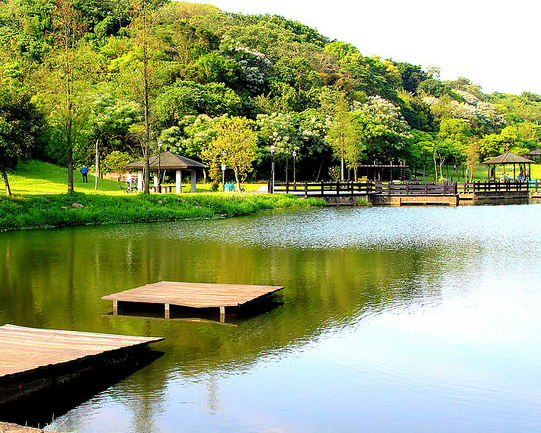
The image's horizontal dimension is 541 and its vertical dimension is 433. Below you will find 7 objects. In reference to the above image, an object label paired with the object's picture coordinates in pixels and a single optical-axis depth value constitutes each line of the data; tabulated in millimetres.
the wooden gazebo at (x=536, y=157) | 71338
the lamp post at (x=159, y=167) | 40134
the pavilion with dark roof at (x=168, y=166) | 41281
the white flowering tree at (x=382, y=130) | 69750
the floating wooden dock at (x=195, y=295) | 9641
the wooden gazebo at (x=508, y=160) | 54312
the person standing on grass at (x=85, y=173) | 44219
